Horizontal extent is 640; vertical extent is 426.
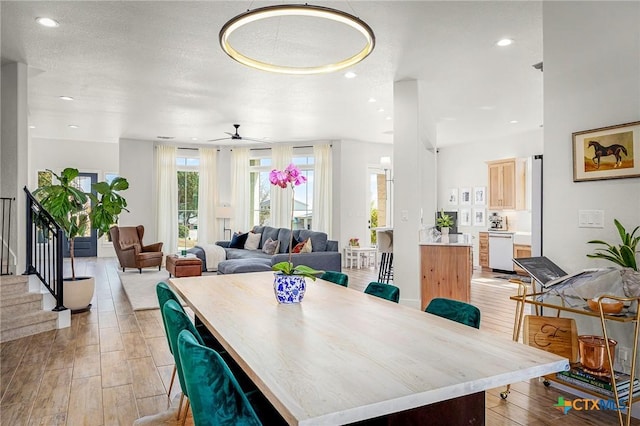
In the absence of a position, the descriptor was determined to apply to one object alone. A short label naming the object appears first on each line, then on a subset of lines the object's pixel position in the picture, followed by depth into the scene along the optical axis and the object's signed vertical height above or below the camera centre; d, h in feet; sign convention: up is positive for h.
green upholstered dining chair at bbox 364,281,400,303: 8.15 -1.58
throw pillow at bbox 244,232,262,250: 29.55 -1.99
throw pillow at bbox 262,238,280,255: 26.96 -2.14
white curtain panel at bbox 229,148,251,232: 34.37 +2.15
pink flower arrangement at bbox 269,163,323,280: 7.75 +0.72
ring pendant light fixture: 7.36 +3.67
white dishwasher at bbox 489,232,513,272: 27.30 -2.42
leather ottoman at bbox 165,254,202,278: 22.79 -2.95
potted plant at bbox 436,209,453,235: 18.16 -0.42
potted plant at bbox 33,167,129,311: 16.21 +0.06
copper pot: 8.25 -2.87
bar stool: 19.76 -1.25
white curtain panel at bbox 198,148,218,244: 34.24 +1.47
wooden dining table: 3.50 -1.55
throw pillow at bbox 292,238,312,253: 24.13 -1.96
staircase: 13.34 -3.35
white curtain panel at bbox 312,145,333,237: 31.76 +2.01
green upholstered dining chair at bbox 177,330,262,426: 3.88 -1.71
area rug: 18.05 -3.87
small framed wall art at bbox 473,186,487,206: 30.79 +1.51
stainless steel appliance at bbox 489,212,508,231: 29.17 -0.51
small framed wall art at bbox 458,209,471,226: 31.94 -0.17
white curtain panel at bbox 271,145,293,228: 32.58 +1.41
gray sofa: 23.02 -2.41
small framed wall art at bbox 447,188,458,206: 33.27 +1.49
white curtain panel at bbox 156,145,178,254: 32.68 +1.34
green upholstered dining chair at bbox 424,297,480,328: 6.44 -1.60
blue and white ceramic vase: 7.00 -1.26
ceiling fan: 25.81 +4.98
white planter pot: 16.75 -3.27
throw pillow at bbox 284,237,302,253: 25.72 -1.80
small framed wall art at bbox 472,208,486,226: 30.78 -0.16
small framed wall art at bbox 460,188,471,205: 32.04 +1.51
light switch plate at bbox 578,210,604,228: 9.06 -0.08
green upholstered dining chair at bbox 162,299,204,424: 5.82 -1.54
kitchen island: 16.15 -2.22
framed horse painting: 8.46 +1.36
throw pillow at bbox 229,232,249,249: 30.48 -1.98
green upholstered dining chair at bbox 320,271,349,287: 9.86 -1.58
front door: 35.37 -2.34
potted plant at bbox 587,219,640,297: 7.84 -0.85
